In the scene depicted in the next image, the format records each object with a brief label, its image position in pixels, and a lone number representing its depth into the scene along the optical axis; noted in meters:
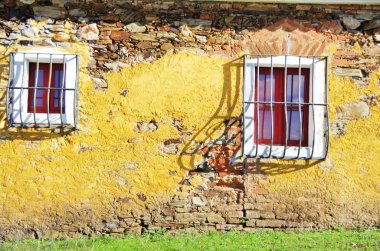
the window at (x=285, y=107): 5.50
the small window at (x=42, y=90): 5.45
